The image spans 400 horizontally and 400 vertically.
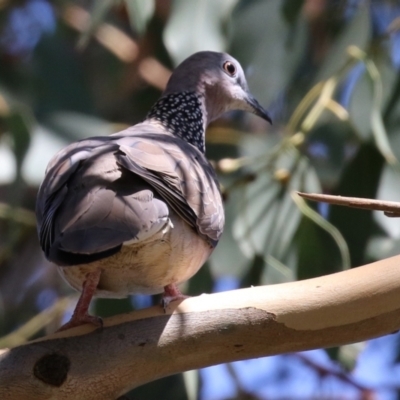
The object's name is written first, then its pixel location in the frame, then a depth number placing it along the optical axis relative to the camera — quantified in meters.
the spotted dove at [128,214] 5.36
